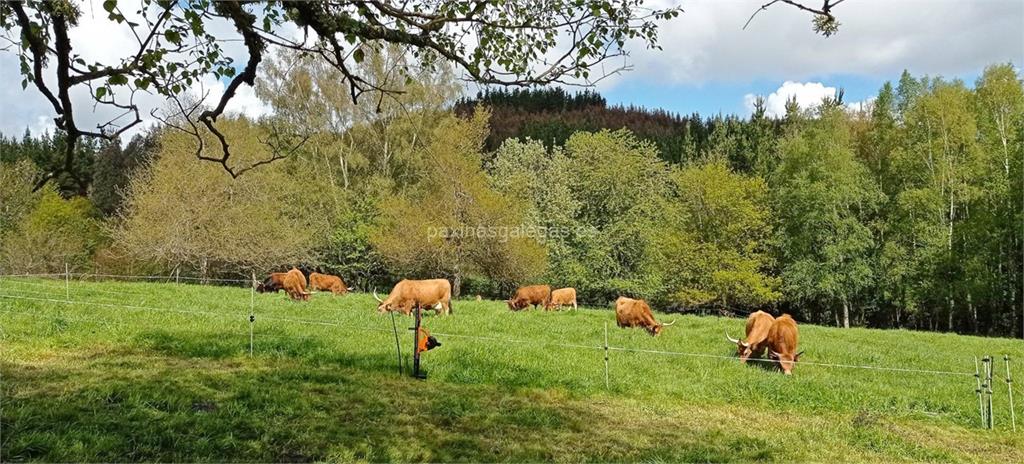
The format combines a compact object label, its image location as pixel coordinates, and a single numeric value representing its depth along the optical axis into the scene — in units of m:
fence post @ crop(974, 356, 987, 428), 8.30
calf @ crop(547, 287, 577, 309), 25.22
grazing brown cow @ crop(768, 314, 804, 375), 11.37
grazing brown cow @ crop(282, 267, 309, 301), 22.17
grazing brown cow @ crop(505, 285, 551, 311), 24.95
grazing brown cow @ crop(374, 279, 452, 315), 18.91
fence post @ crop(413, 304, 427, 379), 9.31
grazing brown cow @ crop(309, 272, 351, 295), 28.03
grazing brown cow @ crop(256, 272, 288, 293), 25.41
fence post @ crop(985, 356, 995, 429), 8.19
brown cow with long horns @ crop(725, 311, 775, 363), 12.21
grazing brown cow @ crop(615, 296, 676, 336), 17.08
